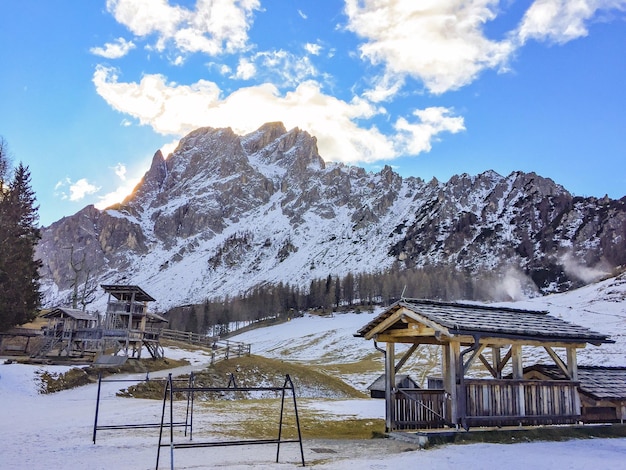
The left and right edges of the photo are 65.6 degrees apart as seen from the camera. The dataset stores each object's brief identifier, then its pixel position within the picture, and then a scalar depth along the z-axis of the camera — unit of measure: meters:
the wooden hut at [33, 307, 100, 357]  39.03
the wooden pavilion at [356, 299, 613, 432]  14.63
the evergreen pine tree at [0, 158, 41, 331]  38.47
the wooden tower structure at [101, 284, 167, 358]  39.67
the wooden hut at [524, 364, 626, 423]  17.36
